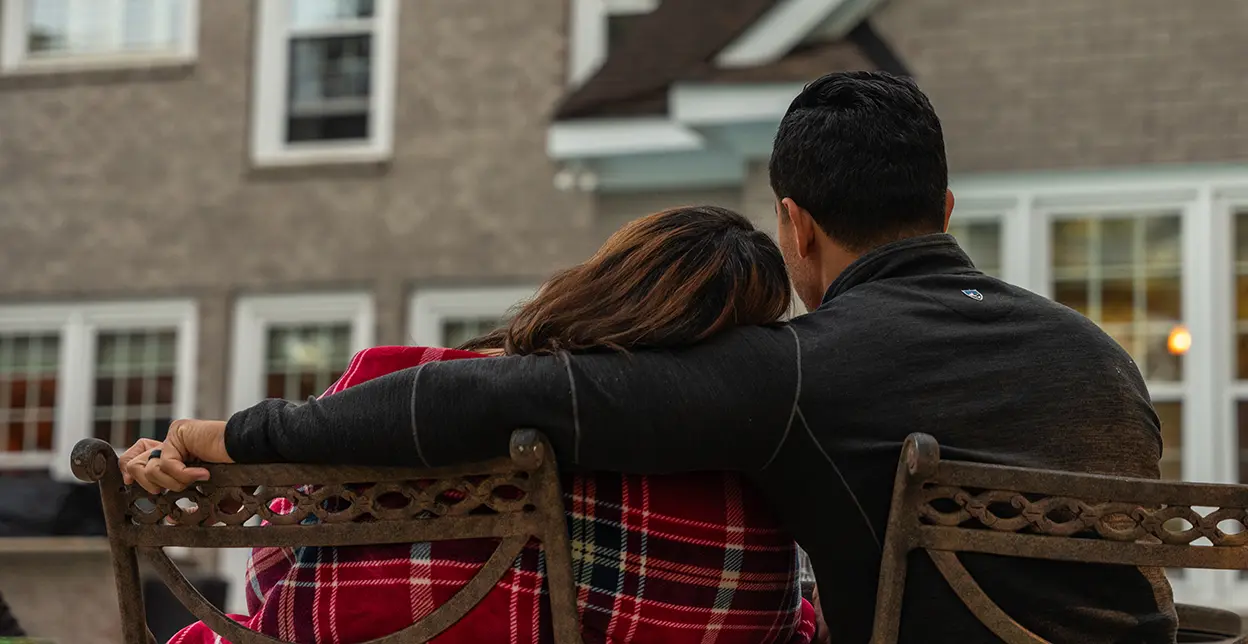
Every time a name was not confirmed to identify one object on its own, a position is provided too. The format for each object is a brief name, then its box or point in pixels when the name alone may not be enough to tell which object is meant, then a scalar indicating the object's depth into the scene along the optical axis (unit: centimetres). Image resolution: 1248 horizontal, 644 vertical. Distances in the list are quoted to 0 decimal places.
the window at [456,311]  1156
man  197
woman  210
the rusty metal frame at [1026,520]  194
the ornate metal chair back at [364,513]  199
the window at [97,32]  1259
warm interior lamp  923
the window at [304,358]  1203
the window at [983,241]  972
